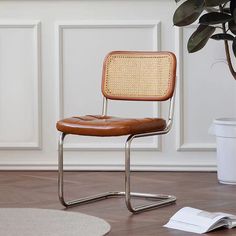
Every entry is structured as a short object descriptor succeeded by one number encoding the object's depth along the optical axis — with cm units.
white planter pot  485
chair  396
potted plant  440
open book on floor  358
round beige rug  340
